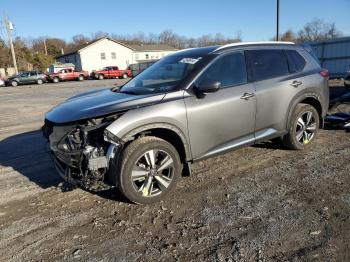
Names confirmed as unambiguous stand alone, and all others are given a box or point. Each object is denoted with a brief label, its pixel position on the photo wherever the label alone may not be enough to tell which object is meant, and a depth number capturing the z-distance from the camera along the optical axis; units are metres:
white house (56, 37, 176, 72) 57.25
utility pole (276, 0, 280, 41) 26.83
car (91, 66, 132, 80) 45.28
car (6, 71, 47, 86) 38.88
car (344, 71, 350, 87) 11.56
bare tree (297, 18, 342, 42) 80.67
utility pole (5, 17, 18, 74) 51.38
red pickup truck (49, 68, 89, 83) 41.69
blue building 19.08
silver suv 4.14
